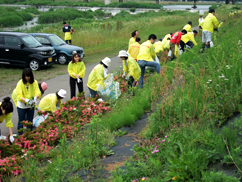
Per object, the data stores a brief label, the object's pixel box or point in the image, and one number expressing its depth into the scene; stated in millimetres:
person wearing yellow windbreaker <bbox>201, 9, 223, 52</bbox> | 12648
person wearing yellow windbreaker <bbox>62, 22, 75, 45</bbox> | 19281
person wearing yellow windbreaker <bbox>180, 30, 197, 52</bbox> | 13998
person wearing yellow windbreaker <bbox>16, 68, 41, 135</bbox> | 7061
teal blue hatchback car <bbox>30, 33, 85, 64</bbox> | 16094
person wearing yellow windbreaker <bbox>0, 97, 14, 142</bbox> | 6559
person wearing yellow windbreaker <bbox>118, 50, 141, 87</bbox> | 9093
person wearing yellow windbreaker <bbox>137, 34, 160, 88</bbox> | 9585
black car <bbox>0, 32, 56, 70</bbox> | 14430
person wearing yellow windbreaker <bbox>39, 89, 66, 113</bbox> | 8205
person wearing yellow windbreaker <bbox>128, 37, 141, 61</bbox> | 10938
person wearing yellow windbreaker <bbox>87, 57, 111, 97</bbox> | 8711
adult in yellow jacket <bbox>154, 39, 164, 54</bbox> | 14195
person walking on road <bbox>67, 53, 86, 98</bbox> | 9123
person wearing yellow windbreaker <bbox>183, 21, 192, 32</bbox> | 16306
